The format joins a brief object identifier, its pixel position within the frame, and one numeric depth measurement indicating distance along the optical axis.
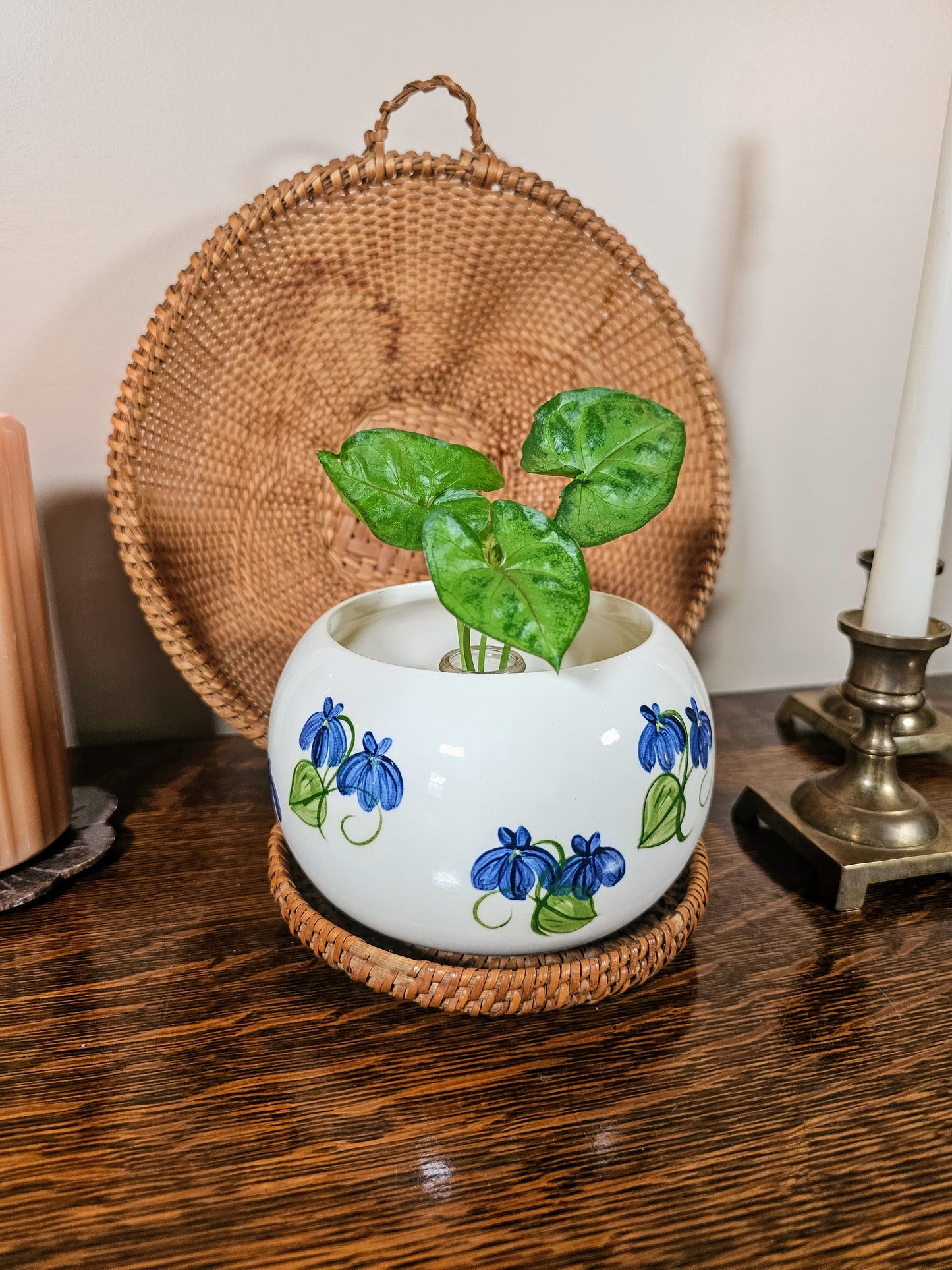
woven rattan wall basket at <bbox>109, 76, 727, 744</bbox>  0.65
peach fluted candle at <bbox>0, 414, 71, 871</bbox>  0.56
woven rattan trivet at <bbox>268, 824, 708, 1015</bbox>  0.47
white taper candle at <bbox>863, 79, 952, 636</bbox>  0.54
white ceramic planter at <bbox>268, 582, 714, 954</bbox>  0.44
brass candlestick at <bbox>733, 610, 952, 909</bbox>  0.59
